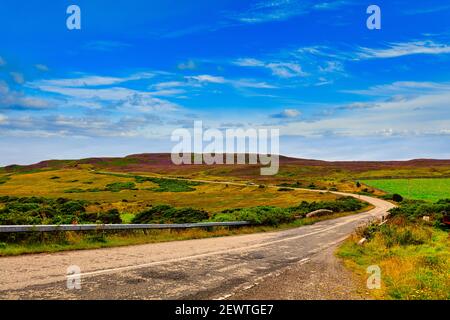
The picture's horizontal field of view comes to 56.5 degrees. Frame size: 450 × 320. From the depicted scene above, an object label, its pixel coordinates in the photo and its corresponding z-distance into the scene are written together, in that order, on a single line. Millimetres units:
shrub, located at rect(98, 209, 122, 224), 30805
